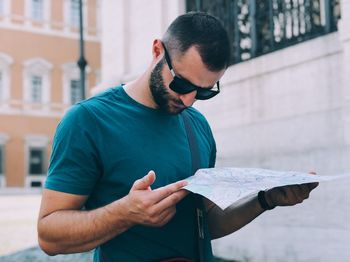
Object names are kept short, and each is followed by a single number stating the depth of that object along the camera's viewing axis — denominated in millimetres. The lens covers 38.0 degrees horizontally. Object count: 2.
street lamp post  8547
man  1776
